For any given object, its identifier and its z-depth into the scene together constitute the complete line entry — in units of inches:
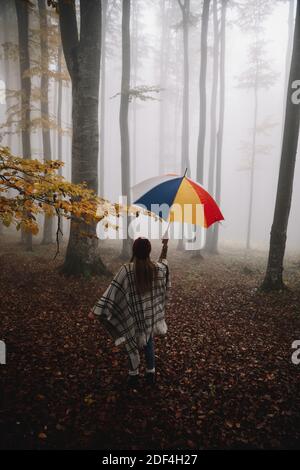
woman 145.7
